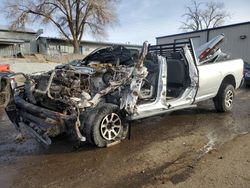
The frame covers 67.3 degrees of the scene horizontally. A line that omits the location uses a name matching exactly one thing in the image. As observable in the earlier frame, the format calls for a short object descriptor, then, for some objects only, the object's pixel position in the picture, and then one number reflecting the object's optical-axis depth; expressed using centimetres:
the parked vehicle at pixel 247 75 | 902
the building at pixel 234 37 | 1407
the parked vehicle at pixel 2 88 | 593
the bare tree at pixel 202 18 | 4122
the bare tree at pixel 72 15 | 2506
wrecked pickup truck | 306
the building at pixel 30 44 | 2284
